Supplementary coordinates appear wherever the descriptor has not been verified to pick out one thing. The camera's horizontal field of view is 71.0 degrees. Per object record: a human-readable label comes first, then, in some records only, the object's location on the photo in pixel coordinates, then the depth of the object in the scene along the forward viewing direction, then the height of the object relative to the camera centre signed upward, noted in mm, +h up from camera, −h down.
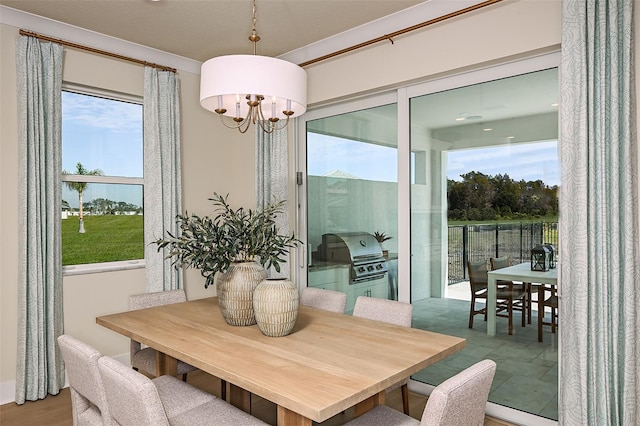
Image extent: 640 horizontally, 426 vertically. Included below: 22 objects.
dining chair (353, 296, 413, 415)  2523 -601
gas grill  3600 -374
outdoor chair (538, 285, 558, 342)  2691 -586
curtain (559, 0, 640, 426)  2242 -29
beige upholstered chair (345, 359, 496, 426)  1430 -631
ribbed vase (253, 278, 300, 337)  2092 -455
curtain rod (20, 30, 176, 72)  3176 +1255
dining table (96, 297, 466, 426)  1521 -609
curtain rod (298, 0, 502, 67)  2775 +1226
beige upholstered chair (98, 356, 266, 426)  1510 -751
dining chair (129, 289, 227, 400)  2756 -894
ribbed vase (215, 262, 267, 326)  2318 -427
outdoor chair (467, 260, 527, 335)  2859 -562
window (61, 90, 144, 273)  3578 +254
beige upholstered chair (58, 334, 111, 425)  1777 -703
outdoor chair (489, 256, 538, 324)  2805 -481
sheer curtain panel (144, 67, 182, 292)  3816 +314
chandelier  2115 +623
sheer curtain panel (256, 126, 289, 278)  4082 +342
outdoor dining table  2732 -439
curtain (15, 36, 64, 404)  3123 -55
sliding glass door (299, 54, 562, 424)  2746 +87
